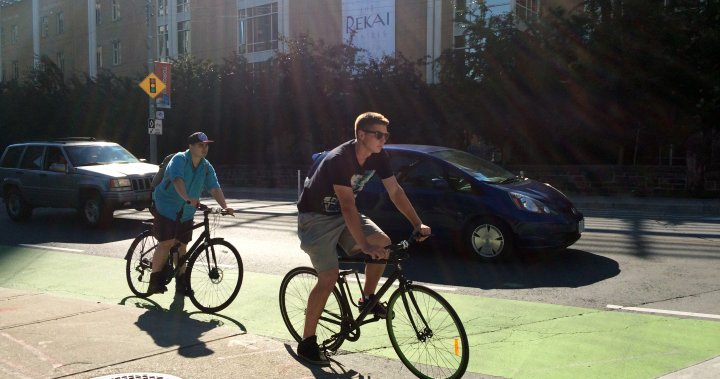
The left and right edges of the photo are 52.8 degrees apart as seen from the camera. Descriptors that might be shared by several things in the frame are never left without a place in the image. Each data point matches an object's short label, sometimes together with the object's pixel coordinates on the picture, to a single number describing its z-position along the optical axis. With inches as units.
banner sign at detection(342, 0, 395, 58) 1475.1
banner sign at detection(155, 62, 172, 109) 1036.5
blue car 363.6
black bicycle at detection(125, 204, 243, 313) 271.7
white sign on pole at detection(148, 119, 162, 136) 997.2
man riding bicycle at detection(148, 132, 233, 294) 273.9
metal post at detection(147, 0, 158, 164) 1024.2
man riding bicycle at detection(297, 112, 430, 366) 183.5
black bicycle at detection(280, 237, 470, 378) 179.0
